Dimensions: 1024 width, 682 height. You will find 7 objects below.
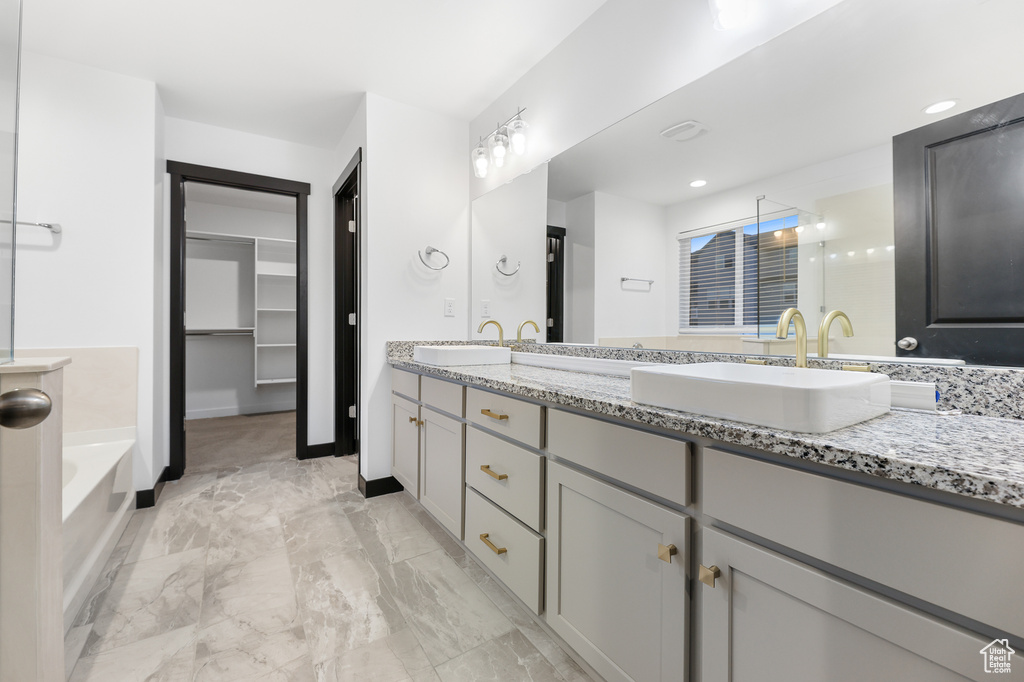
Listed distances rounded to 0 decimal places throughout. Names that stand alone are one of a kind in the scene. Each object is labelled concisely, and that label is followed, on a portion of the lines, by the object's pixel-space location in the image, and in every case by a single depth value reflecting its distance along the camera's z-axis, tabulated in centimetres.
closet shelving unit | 486
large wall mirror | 102
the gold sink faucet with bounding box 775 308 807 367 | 117
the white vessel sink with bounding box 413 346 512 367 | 218
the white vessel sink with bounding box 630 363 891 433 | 77
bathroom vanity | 58
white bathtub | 151
